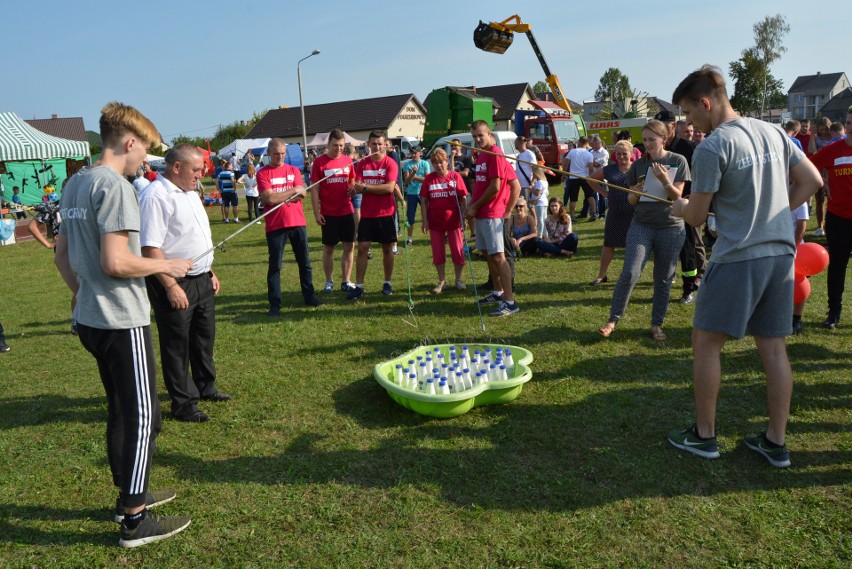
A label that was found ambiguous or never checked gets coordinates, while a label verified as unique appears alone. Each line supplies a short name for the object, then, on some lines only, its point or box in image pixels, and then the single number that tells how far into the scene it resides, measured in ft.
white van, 69.36
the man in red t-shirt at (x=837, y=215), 18.16
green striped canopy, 59.31
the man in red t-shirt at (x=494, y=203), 21.40
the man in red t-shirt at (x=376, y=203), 25.11
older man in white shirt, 13.37
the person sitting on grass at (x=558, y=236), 33.27
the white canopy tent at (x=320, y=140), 143.78
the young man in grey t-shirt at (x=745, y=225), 10.48
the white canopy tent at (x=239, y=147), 132.77
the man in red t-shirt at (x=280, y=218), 23.36
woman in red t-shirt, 25.18
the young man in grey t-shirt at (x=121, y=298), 8.94
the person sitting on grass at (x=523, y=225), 33.24
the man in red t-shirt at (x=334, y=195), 25.32
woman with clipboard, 18.20
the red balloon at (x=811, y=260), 18.39
